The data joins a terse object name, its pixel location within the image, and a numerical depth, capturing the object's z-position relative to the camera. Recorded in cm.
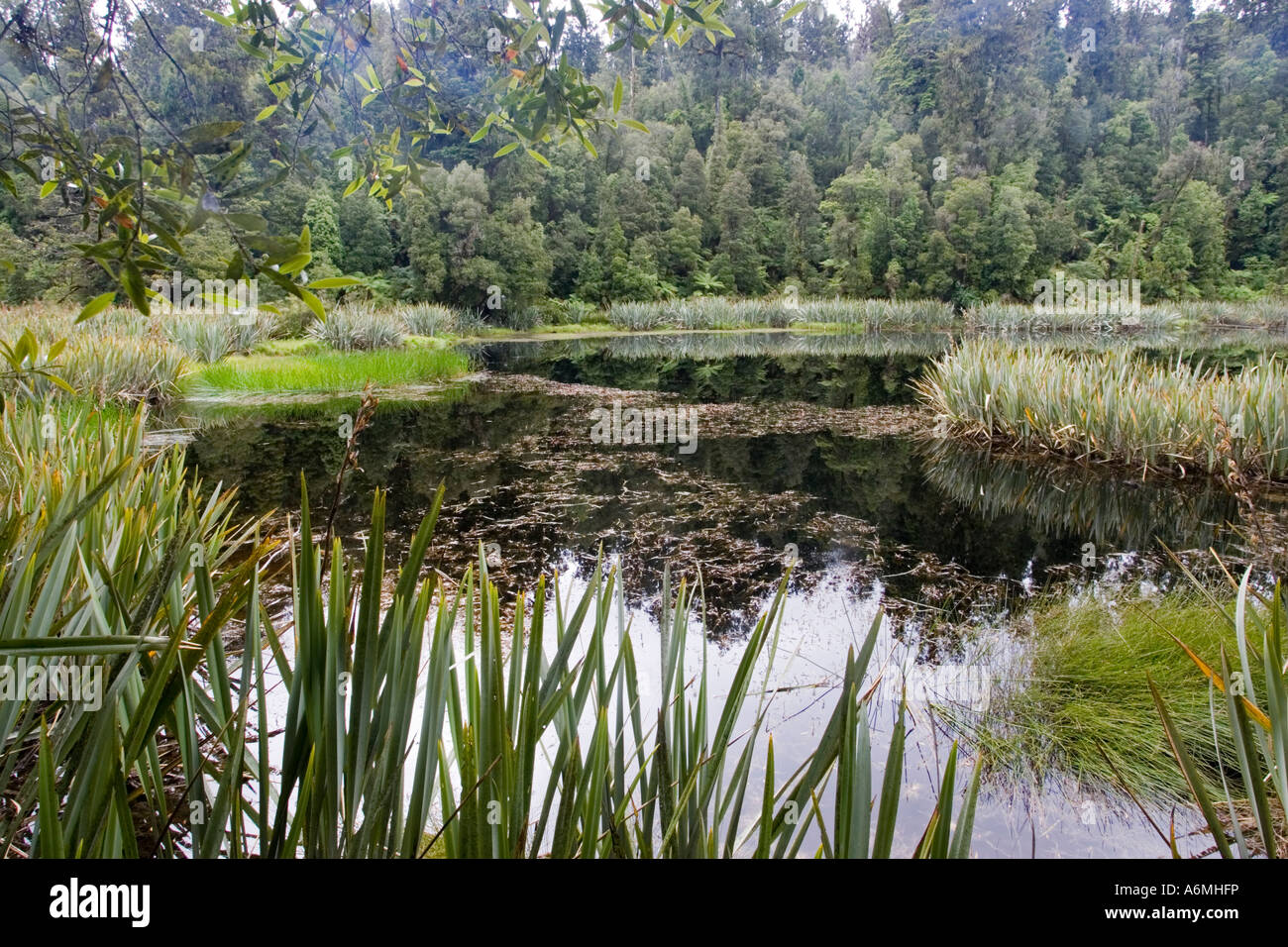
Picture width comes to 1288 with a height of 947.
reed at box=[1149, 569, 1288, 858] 96
